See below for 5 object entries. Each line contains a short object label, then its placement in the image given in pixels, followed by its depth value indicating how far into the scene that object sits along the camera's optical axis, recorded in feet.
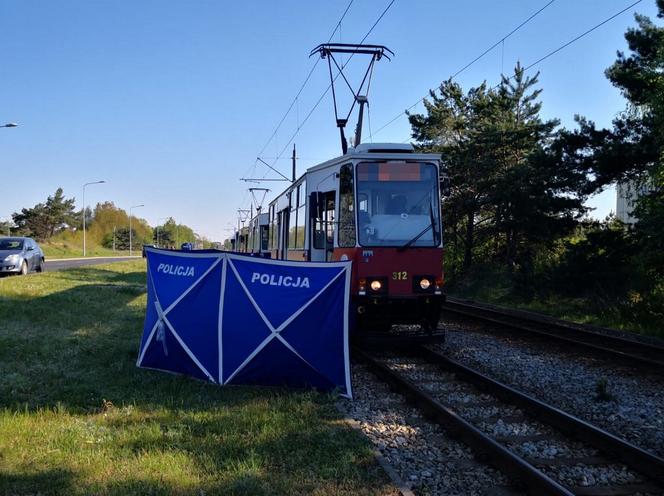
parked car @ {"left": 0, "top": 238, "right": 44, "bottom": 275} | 78.28
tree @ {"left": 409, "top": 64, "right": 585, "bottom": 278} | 70.85
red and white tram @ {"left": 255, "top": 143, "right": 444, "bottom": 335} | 30.09
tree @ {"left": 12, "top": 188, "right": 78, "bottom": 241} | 275.80
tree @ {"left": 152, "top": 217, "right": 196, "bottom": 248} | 424.79
